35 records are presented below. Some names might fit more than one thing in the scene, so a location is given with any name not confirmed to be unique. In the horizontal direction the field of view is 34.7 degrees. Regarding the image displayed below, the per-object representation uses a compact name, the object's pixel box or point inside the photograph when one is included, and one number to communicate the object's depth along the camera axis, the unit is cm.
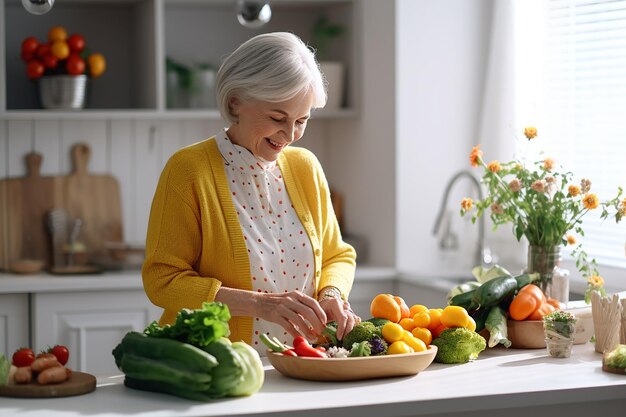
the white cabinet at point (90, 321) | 377
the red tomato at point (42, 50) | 400
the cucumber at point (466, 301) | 253
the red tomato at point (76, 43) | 401
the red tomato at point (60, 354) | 205
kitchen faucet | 384
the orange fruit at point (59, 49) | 397
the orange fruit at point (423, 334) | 225
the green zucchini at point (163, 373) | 187
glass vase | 273
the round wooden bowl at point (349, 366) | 203
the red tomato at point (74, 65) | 399
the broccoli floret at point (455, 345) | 225
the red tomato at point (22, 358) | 200
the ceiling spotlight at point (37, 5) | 272
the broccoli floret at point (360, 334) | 217
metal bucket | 398
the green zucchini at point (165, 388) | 188
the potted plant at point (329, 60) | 427
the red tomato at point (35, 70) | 398
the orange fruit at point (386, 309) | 233
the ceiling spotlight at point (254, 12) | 329
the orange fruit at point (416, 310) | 237
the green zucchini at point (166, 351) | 187
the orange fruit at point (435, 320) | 232
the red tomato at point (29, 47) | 400
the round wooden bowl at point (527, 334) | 247
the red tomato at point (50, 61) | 399
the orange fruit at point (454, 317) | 229
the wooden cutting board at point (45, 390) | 192
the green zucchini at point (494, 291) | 248
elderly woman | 231
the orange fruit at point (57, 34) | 400
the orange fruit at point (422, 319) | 230
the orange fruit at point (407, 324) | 231
